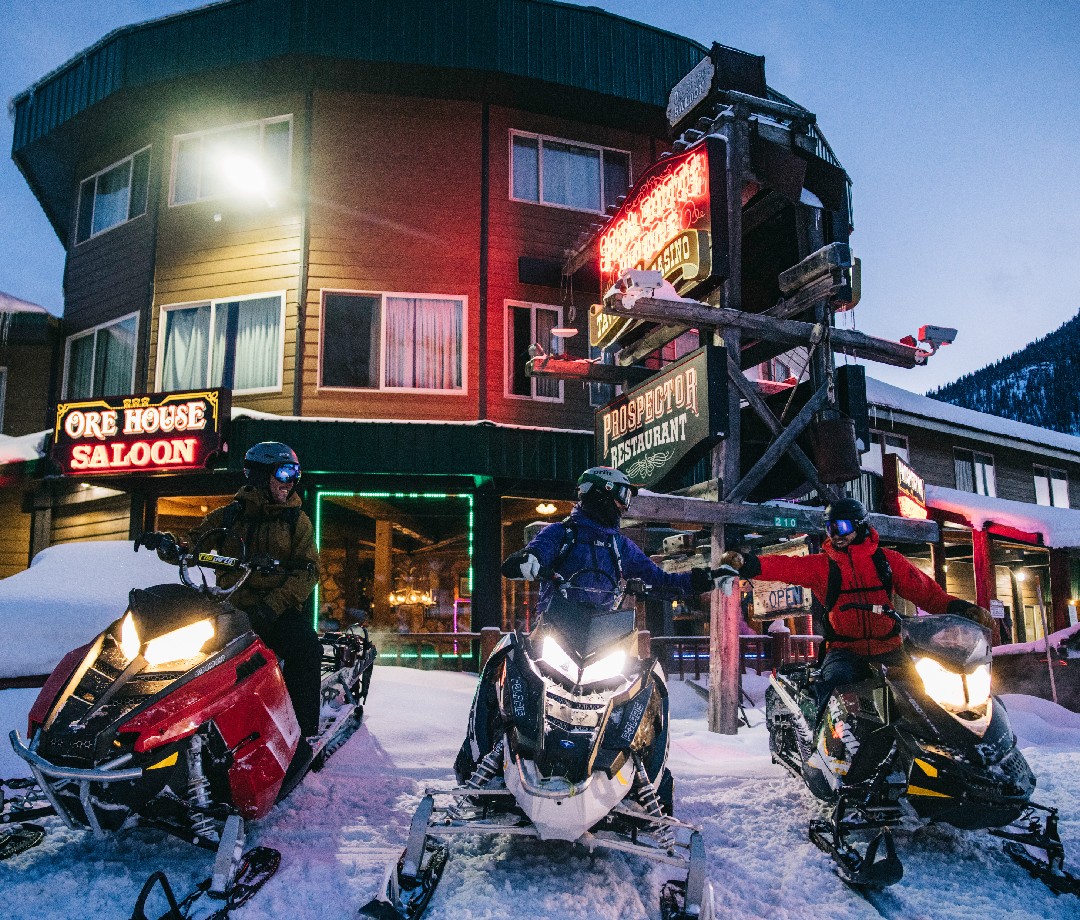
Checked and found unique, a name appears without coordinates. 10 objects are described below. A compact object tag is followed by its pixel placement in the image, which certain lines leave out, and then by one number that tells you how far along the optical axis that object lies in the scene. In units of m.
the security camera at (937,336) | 9.38
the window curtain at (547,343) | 13.73
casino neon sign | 8.79
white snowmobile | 3.45
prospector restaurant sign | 8.05
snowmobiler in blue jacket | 4.42
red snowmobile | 3.44
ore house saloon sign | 12.00
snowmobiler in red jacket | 5.16
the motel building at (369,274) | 12.97
